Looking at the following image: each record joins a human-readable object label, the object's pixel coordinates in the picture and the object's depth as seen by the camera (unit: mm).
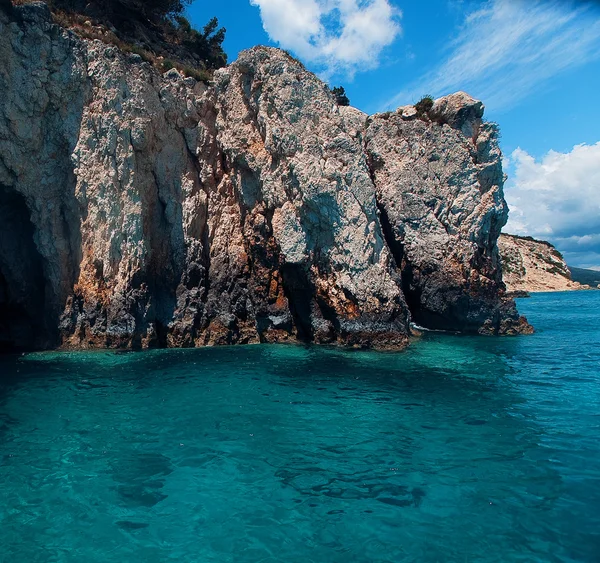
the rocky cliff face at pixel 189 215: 22031
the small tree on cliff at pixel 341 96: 40156
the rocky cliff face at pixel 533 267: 81688
